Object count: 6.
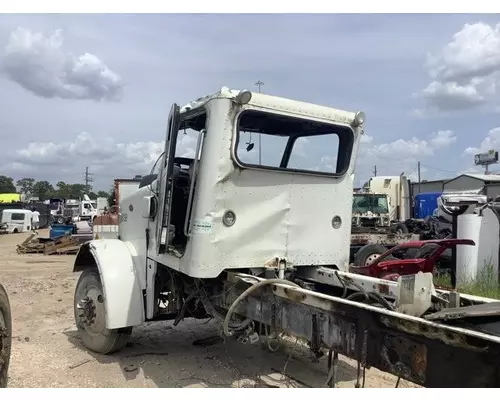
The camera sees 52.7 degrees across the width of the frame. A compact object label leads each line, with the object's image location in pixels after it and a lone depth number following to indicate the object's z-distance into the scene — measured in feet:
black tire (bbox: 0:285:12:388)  12.63
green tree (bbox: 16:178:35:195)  316.01
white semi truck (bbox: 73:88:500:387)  11.71
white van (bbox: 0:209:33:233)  115.03
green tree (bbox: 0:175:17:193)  282.36
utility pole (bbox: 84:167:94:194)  300.20
